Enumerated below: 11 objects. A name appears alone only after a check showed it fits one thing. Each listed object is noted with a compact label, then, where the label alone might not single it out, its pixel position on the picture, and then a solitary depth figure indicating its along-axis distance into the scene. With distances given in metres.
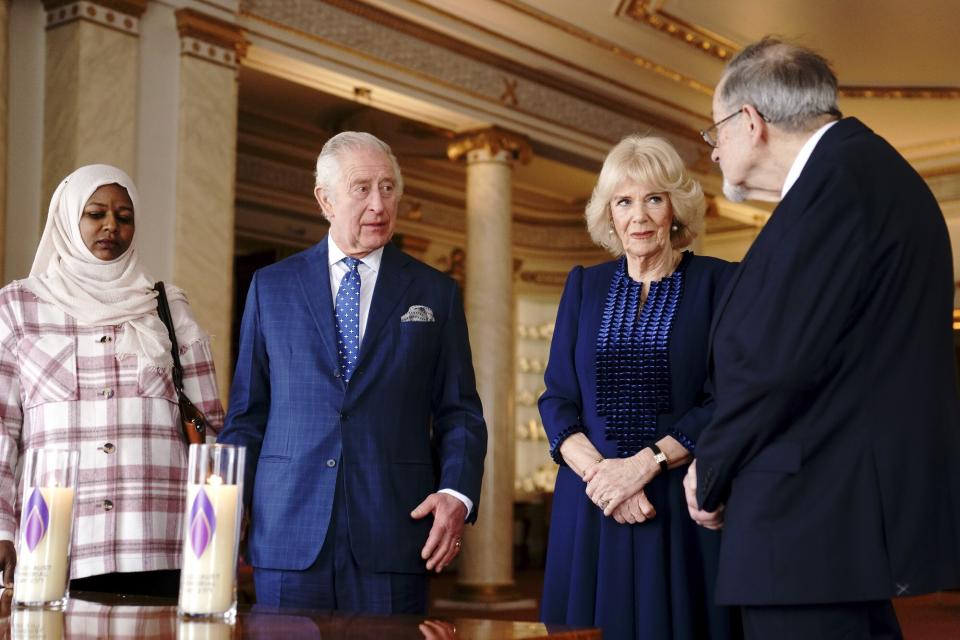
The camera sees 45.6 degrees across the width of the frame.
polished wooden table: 1.49
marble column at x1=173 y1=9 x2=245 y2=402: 6.35
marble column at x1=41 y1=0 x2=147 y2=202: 5.91
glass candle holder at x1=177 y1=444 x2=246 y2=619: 1.56
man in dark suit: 1.81
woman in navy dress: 2.56
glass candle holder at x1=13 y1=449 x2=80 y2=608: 1.76
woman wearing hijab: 2.79
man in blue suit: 2.44
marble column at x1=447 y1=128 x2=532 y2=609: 8.91
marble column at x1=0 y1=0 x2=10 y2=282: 5.61
